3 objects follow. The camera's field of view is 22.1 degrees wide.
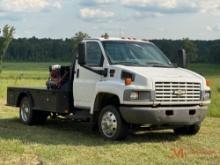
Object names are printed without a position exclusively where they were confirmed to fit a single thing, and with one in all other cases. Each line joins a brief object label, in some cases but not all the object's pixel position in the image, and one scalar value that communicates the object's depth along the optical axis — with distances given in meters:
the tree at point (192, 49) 117.56
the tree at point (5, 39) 31.12
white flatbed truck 10.66
